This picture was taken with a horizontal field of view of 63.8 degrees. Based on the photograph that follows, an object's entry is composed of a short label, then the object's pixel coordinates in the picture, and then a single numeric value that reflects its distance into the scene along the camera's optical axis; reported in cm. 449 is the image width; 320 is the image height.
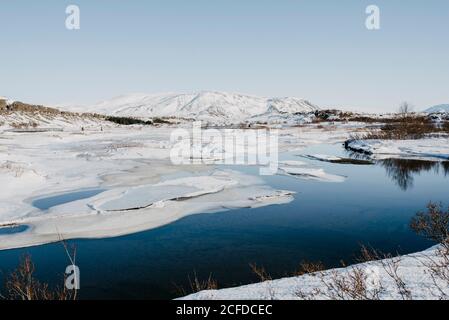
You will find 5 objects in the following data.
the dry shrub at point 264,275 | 681
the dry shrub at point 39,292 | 594
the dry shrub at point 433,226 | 899
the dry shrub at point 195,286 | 642
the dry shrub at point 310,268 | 665
